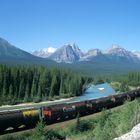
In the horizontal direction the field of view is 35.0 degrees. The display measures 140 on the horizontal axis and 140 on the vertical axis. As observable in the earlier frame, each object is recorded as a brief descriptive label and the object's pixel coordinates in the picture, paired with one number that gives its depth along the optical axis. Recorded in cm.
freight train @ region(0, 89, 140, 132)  3413
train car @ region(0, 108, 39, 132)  3332
